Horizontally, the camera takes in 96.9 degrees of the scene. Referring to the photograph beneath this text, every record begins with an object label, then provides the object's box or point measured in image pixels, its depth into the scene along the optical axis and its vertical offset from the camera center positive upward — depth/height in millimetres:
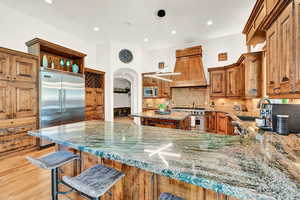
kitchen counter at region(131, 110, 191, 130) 2803 -505
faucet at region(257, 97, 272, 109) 1683 -46
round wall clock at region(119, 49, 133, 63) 5559 +1890
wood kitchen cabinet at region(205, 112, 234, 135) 4039 -760
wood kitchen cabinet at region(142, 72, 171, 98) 5691 +676
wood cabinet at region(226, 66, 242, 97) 4133 +580
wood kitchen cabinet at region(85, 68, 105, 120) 4633 +194
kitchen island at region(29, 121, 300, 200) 593 -370
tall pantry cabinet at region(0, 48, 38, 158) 2721 +5
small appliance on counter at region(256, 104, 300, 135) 1452 -230
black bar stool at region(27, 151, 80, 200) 1177 -584
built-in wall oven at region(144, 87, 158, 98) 6008 +367
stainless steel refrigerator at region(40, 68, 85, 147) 3283 +59
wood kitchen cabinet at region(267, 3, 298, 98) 1227 +465
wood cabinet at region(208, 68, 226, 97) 4582 +631
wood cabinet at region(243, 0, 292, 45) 1386 +1029
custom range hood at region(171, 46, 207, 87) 5023 +1238
